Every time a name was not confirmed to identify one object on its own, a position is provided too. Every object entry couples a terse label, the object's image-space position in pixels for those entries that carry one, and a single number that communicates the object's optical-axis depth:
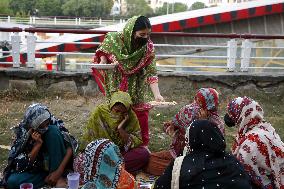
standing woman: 3.79
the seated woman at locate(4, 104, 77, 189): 3.45
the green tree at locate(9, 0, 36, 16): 47.88
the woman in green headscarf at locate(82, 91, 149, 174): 3.88
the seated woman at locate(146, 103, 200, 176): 3.91
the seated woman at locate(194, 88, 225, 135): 3.90
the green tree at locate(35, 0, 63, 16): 48.09
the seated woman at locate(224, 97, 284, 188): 3.03
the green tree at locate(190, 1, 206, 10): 57.76
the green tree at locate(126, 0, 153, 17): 57.06
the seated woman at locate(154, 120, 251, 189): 2.29
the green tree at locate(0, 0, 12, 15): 43.47
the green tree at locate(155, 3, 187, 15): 57.56
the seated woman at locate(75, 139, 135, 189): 2.87
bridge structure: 11.79
